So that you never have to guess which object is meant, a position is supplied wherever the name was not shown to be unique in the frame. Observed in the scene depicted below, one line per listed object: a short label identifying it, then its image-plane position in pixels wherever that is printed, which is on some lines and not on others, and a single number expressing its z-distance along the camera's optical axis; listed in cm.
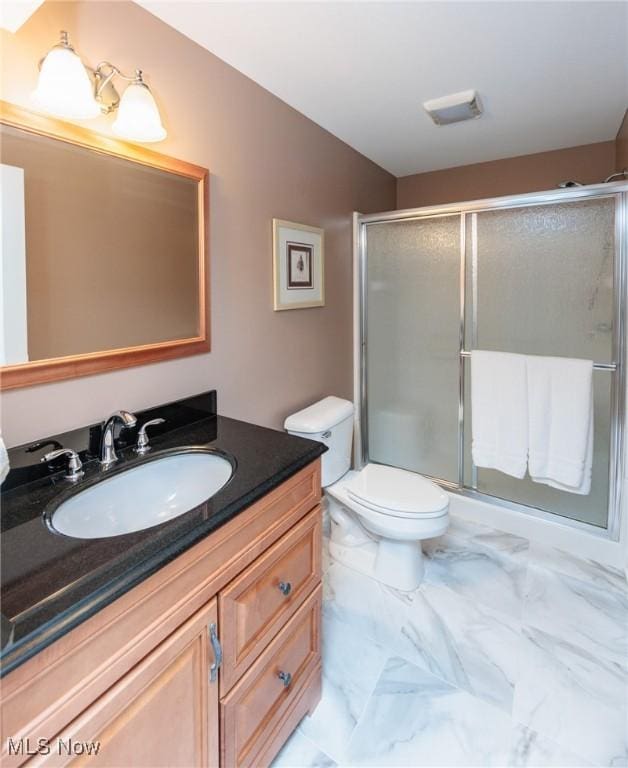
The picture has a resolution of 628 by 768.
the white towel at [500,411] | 225
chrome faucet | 123
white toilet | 188
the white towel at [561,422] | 207
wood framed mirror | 110
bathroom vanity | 65
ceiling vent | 197
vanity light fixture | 106
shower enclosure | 210
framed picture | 203
